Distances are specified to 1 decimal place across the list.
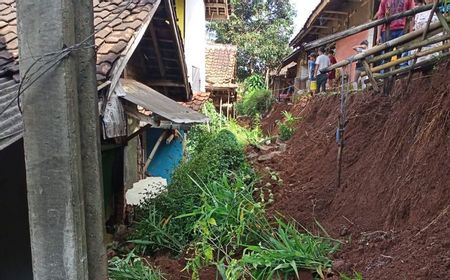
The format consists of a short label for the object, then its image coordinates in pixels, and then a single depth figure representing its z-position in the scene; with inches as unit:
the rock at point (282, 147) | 353.2
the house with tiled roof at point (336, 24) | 418.3
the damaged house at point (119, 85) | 136.0
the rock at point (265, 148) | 359.6
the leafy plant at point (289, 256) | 139.9
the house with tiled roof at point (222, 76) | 721.7
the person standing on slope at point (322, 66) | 400.3
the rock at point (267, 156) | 318.6
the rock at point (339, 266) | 131.4
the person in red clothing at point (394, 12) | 224.4
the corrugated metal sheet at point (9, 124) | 86.4
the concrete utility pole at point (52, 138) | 66.6
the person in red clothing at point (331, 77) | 412.7
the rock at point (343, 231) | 158.2
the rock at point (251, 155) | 328.4
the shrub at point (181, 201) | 214.4
